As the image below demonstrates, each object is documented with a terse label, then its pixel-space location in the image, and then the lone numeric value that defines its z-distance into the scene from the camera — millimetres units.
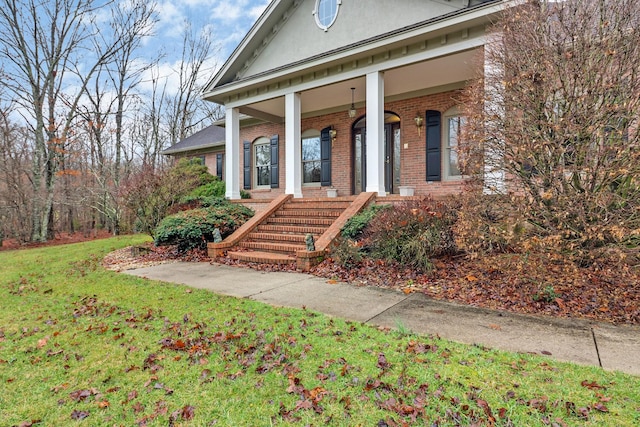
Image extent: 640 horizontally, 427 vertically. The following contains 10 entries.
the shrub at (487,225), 4266
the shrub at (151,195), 9203
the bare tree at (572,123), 3805
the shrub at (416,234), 5586
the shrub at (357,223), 6961
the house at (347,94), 7863
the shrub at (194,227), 8156
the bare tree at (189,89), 26219
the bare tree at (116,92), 18000
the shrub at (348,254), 6252
